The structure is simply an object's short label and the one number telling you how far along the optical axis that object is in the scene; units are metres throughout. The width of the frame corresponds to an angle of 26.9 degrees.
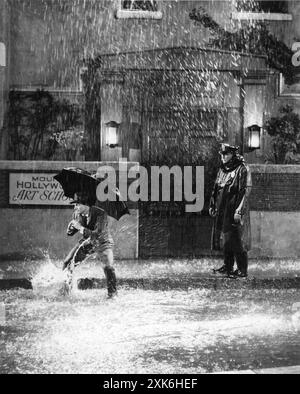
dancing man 9.33
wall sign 13.16
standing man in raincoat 11.04
